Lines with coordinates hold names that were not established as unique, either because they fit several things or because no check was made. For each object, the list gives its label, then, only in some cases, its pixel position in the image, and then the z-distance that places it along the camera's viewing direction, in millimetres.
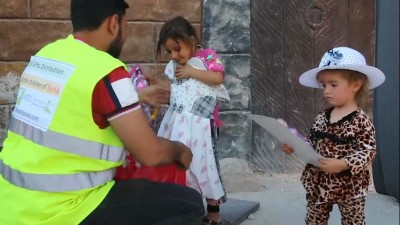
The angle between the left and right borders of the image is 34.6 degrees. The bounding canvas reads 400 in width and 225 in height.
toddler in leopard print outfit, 2883
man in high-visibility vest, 2336
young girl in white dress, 3539
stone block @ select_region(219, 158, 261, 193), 4809
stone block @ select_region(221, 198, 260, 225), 3987
